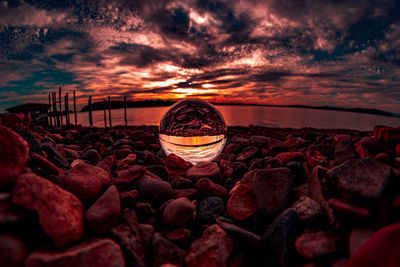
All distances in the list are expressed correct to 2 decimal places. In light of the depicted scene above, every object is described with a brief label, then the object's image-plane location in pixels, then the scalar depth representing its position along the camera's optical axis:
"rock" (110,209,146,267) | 0.09
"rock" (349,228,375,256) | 0.08
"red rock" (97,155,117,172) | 0.17
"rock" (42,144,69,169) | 0.18
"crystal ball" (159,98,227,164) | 0.22
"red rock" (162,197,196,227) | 0.11
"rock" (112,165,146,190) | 0.13
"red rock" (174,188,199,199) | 0.14
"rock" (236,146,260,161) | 0.23
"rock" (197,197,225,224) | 0.12
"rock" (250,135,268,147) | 0.28
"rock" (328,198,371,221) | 0.08
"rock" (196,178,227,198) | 0.14
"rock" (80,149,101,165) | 0.22
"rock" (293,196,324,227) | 0.10
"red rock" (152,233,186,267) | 0.10
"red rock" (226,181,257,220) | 0.12
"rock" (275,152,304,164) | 0.18
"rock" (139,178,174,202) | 0.13
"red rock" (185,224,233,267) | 0.09
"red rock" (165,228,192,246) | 0.11
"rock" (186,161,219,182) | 0.17
